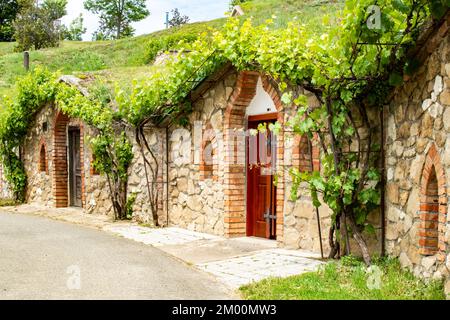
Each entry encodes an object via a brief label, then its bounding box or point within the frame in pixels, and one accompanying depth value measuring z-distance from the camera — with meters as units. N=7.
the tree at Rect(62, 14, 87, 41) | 55.74
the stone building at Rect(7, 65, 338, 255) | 8.42
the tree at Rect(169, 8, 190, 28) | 45.41
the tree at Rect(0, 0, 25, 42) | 51.94
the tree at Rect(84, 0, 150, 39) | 53.38
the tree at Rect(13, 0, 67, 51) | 42.78
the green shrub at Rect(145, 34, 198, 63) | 26.67
